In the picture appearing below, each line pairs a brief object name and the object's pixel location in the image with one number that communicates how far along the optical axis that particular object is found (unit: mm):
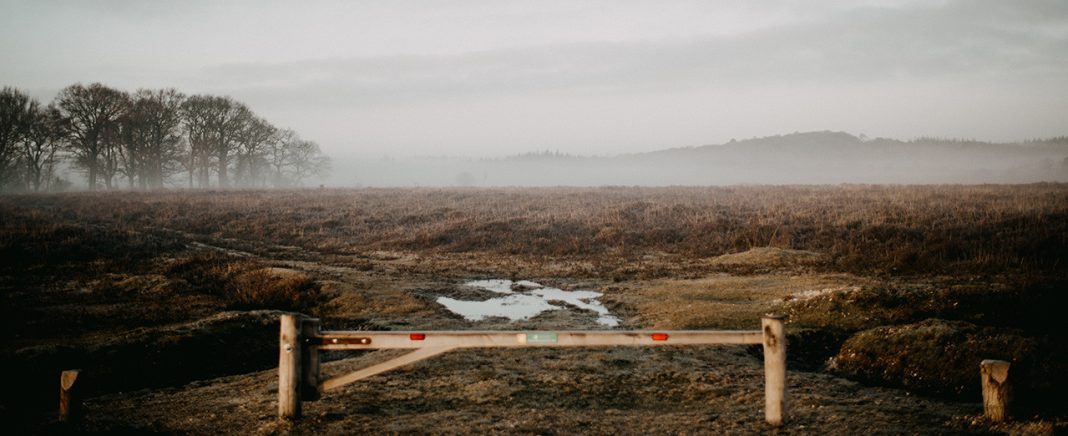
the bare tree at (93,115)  55844
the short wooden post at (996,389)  5734
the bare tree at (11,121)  54000
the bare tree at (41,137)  56125
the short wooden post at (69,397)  6047
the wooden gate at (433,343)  5680
